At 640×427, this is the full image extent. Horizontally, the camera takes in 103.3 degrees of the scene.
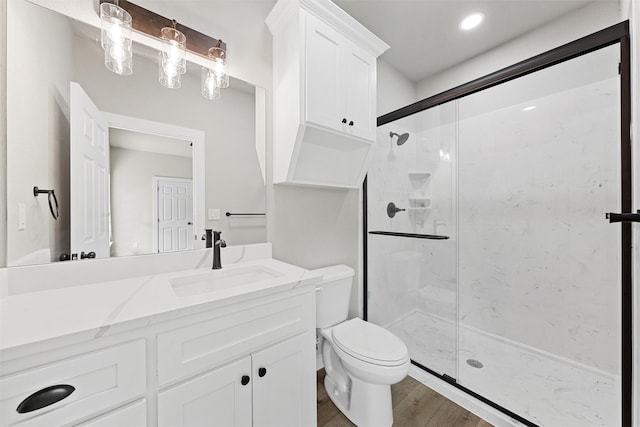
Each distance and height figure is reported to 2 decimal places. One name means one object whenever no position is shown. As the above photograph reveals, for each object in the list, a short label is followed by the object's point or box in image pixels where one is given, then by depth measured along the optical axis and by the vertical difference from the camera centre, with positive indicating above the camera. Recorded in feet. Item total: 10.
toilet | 4.16 -2.51
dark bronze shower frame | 3.53 +0.77
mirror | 2.94 +0.91
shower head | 6.72 +1.98
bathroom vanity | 1.91 -1.29
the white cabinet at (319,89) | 4.45 +2.32
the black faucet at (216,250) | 4.08 -0.63
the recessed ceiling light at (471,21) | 5.87 +4.53
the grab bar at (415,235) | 6.25 -0.62
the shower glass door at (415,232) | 6.57 -0.57
